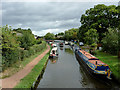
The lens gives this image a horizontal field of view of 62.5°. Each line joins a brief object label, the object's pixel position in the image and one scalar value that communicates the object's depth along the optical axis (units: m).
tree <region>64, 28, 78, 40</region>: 73.31
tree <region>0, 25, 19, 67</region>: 12.36
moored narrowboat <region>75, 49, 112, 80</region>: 11.24
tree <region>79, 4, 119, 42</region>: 28.64
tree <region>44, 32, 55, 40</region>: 113.27
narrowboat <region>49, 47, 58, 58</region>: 24.42
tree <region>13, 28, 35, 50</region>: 21.88
